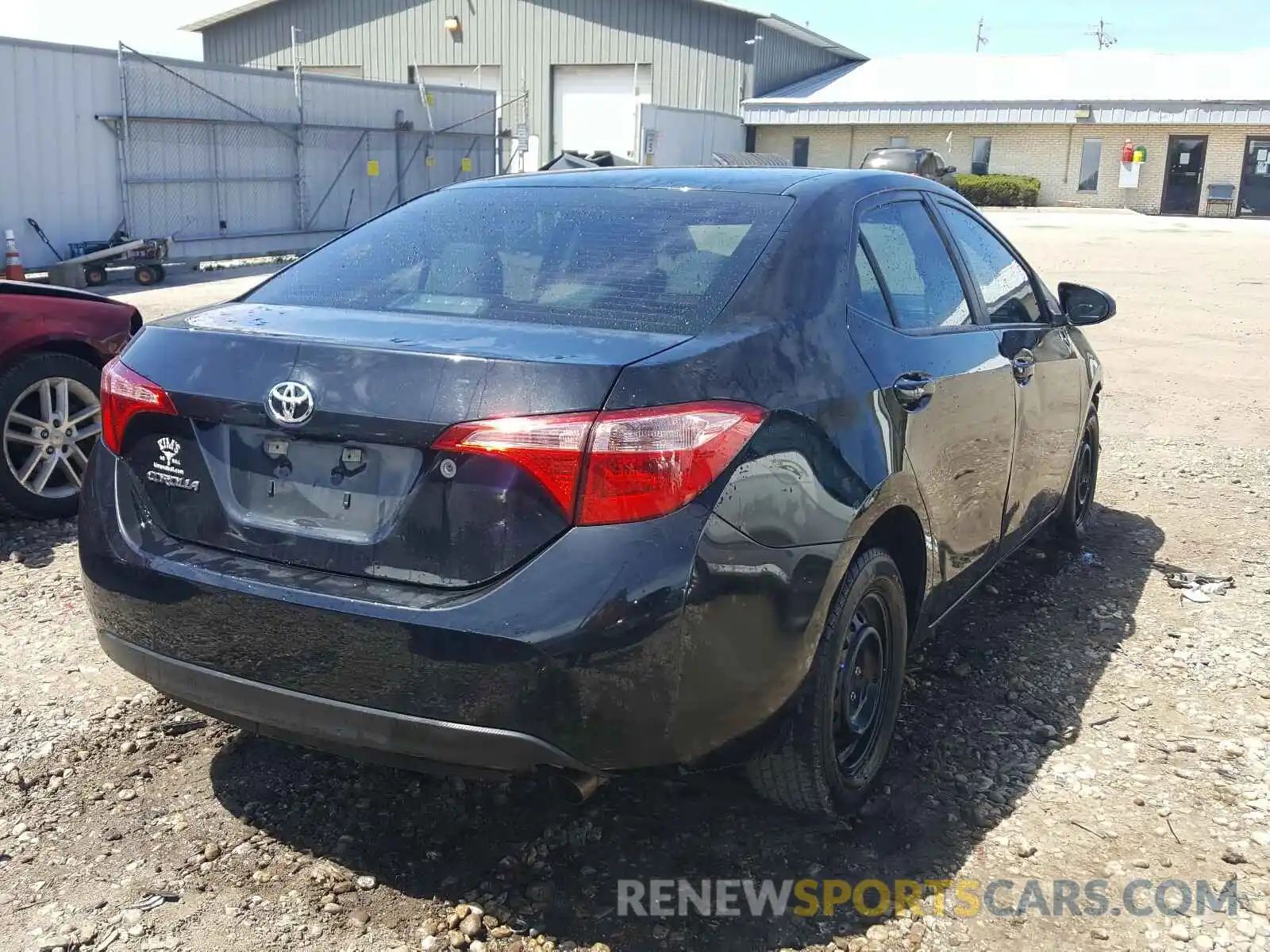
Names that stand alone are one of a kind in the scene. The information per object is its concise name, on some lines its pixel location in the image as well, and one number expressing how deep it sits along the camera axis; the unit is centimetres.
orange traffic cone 1412
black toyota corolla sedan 239
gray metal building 3919
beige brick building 3997
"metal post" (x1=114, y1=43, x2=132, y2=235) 1669
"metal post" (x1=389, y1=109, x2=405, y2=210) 2319
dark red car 524
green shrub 3981
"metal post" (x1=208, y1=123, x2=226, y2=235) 1859
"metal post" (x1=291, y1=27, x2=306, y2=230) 2027
